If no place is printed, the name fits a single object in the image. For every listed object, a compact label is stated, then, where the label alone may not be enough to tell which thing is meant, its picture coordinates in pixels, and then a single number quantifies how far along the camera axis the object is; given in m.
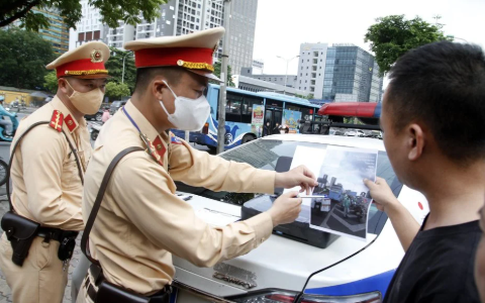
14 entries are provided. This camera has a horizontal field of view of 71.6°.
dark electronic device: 1.53
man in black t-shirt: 0.75
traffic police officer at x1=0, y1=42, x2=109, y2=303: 1.73
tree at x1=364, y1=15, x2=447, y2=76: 20.30
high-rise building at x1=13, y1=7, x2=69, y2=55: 92.53
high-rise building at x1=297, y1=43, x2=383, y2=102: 97.25
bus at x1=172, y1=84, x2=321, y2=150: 13.33
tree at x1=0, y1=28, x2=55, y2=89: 54.47
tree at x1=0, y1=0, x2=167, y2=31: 6.92
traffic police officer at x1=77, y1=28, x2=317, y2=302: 1.15
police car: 1.32
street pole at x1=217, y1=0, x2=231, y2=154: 8.57
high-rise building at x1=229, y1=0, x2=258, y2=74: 129.38
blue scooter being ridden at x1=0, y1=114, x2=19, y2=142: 8.22
